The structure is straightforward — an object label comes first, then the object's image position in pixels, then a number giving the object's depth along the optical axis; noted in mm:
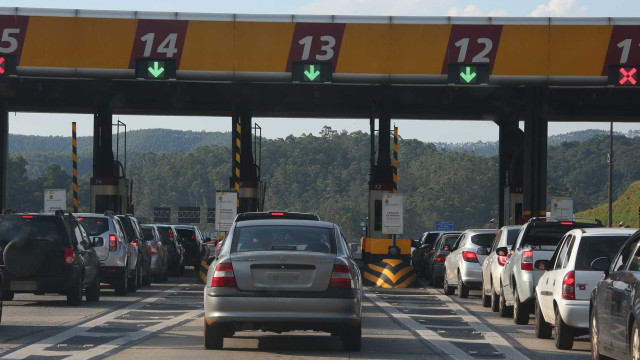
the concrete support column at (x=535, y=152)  37562
